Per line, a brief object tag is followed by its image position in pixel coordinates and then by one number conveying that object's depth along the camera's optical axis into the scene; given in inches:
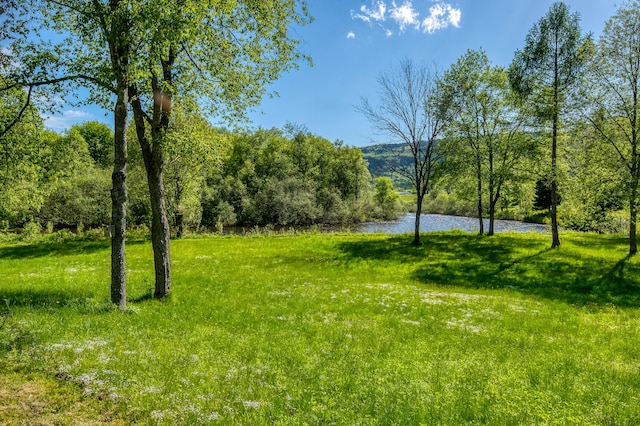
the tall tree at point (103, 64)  424.8
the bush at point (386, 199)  3690.9
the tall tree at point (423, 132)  1456.7
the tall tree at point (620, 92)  1061.8
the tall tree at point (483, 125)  1535.4
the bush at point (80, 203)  2251.5
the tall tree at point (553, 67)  1220.5
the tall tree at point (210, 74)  542.3
